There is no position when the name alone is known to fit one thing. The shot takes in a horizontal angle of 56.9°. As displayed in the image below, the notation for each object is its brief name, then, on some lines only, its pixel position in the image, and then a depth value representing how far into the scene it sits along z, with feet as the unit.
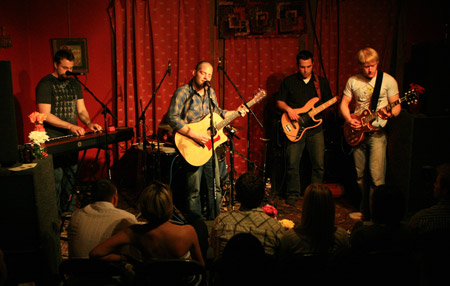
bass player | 16.62
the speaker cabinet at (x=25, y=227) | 9.53
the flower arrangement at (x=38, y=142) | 10.71
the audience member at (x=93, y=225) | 8.52
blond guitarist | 14.32
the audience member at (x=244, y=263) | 6.88
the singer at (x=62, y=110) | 14.40
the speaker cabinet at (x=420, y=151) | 14.26
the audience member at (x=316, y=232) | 8.00
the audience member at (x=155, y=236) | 7.83
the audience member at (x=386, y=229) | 7.80
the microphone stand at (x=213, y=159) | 12.74
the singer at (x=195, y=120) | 13.87
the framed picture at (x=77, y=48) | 19.17
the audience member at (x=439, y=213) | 8.70
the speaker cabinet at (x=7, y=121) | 9.59
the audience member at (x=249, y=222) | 8.25
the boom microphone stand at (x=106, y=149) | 14.51
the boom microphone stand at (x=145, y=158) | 14.95
